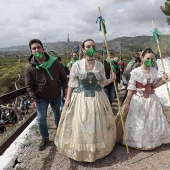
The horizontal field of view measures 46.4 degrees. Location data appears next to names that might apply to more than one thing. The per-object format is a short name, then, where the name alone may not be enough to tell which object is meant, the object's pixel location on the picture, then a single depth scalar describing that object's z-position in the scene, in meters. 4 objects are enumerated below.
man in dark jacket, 3.49
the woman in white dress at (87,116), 3.17
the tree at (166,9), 16.70
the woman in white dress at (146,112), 3.59
